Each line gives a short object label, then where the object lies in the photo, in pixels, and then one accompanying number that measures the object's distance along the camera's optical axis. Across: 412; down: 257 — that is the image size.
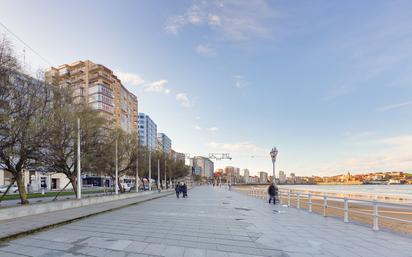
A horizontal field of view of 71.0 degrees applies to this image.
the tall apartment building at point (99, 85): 85.06
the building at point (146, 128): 144.62
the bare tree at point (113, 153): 24.86
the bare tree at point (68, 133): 19.22
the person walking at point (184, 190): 33.10
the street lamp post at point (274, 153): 27.54
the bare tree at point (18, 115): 13.68
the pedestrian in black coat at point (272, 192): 22.32
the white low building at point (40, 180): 56.45
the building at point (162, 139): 187.75
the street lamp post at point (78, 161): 18.97
